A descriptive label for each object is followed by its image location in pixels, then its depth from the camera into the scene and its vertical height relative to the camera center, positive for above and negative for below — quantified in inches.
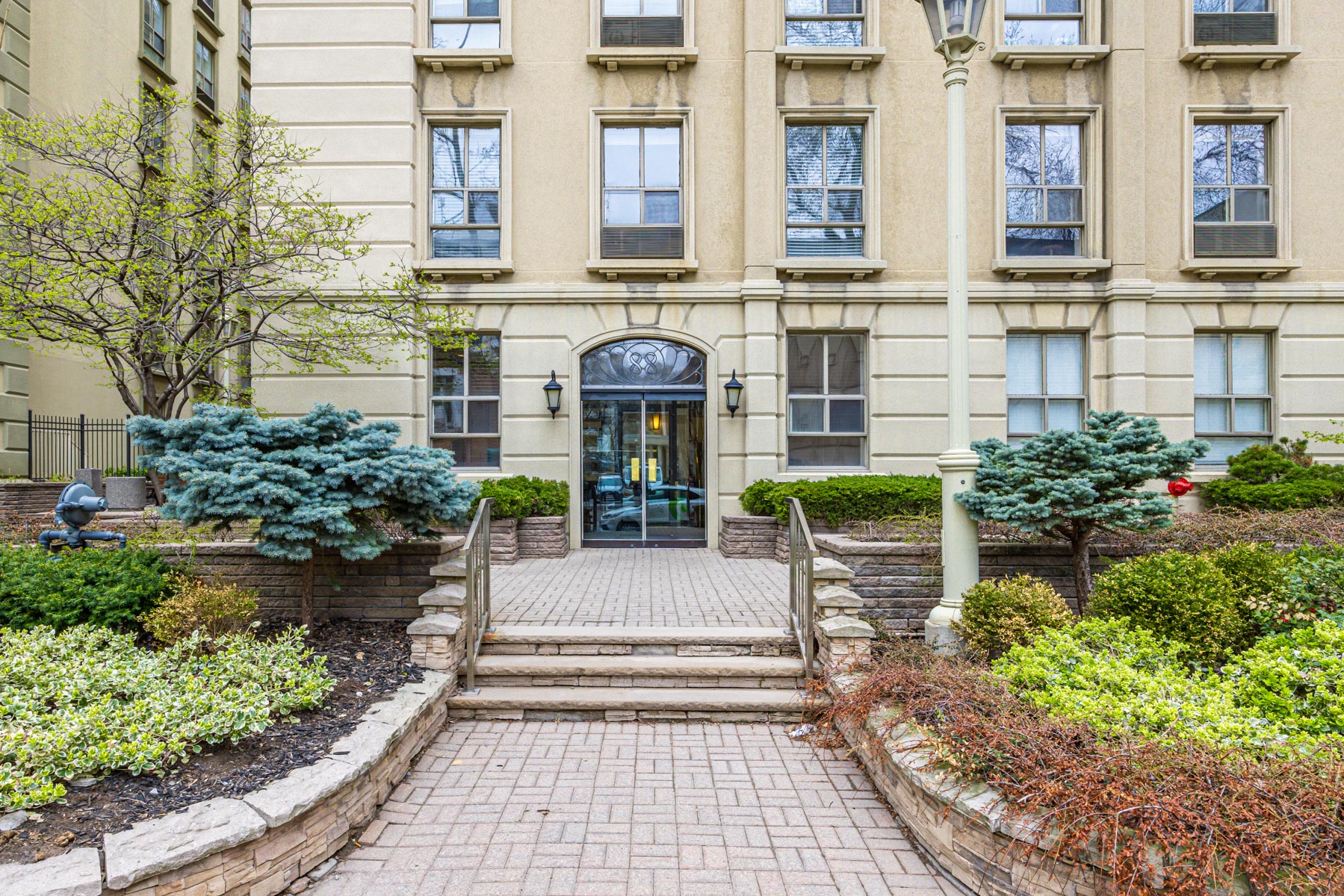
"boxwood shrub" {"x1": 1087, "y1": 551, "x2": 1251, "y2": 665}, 174.7 -42.2
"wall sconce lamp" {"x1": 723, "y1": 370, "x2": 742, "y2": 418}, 425.1 +37.8
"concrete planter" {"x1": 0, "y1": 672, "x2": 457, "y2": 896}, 99.0 -64.4
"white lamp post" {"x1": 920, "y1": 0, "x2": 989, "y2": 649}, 208.1 +36.1
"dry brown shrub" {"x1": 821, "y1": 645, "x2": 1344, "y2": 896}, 97.6 -57.3
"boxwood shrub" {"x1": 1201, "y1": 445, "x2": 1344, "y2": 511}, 365.7 -20.1
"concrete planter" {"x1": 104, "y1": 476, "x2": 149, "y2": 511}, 398.9 -24.3
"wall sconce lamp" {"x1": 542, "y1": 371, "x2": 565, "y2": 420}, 430.0 +36.7
